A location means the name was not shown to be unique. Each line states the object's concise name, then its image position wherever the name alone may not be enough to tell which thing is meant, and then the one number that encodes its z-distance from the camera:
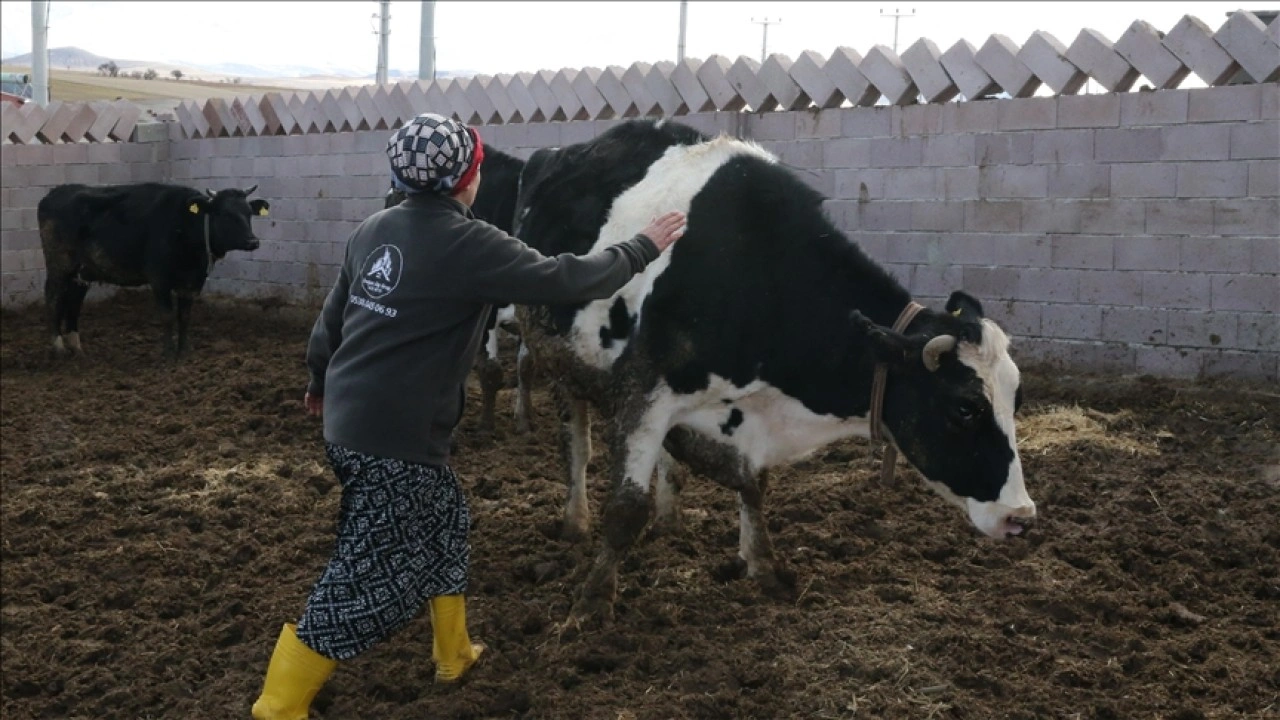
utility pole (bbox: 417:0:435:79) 17.44
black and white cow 4.18
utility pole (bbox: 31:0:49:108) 19.58
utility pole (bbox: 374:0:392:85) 22.97
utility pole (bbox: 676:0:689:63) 37.19
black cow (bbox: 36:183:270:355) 10.98
